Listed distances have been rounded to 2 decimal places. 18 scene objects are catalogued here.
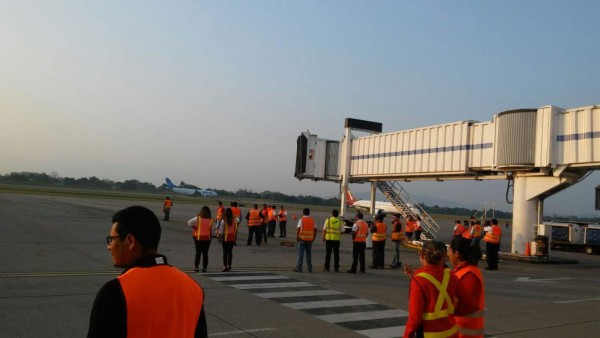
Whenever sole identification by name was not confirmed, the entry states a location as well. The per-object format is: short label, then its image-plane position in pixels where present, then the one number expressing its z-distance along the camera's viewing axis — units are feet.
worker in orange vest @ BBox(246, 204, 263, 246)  66.68
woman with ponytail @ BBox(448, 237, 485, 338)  14.32
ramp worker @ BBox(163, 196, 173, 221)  103.55
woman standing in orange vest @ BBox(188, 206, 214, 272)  40.34
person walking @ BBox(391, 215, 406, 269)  52.54
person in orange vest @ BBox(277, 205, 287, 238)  83.66
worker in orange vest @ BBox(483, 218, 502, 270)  55.72
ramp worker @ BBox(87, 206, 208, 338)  7.18
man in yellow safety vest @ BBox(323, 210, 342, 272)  45.19
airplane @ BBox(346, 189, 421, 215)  218.20
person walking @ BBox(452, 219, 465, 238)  74.55
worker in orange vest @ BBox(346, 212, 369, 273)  45.47
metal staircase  90.94
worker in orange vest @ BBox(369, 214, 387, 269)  49.80
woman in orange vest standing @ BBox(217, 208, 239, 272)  41.41
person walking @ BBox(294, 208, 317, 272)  44.16
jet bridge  62.34
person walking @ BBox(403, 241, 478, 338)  12.85
